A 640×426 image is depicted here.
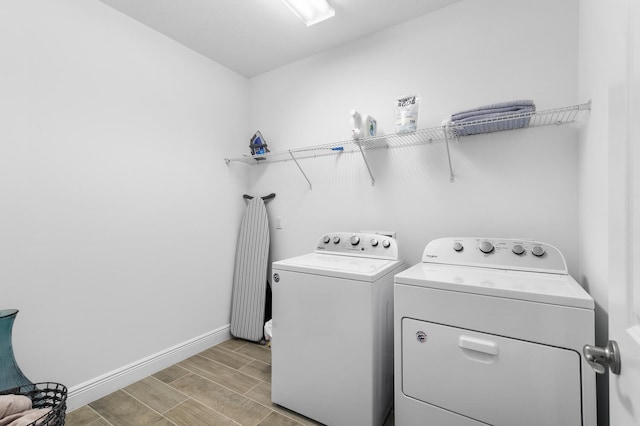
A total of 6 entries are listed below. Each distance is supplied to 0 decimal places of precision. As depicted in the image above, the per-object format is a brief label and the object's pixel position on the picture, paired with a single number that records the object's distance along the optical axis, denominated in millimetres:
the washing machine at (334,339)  1382
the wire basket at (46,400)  1133
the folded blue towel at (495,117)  1446
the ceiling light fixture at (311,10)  1795
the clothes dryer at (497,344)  988
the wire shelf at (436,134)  1473
